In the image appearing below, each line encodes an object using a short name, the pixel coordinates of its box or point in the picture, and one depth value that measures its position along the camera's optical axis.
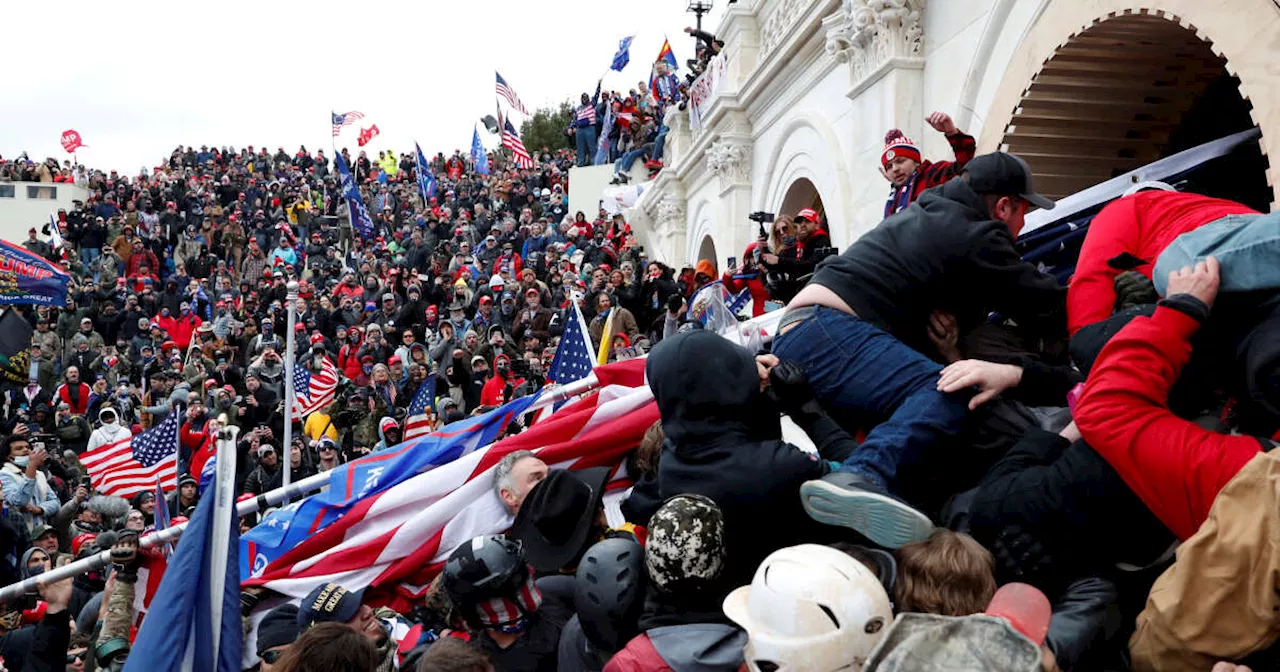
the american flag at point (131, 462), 10.52
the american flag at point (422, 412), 8.85
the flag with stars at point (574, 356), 7.27
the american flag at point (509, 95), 30.24
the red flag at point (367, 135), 39.19
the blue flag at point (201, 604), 3.38
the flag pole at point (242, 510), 5.11
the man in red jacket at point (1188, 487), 2.16
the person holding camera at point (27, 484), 10.29
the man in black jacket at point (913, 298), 3.24
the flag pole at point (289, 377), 8.54
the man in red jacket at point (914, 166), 5.51
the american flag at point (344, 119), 31.23
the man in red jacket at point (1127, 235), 3.50
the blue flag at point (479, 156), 32.06
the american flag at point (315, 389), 12.56
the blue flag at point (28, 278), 17.16
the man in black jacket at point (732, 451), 3.05
